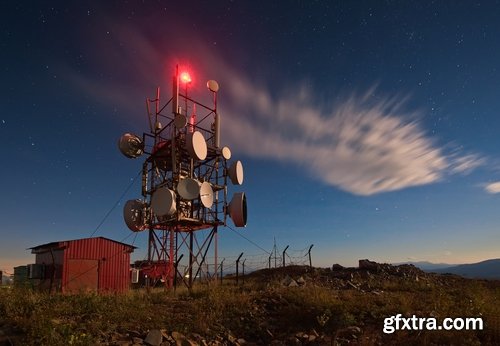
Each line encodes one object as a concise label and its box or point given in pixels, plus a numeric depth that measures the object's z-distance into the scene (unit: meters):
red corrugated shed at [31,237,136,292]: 27.31
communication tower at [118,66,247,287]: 26.20
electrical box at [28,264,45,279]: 27.62
